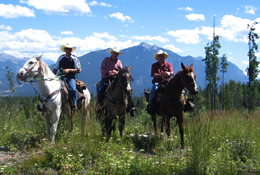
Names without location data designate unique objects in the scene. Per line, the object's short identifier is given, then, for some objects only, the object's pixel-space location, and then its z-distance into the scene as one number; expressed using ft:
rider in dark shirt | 25.38
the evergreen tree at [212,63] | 144.25
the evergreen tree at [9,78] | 185.33
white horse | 21.17
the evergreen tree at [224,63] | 172.31
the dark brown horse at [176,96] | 21.31
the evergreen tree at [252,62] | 104.73
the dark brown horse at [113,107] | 23.73
